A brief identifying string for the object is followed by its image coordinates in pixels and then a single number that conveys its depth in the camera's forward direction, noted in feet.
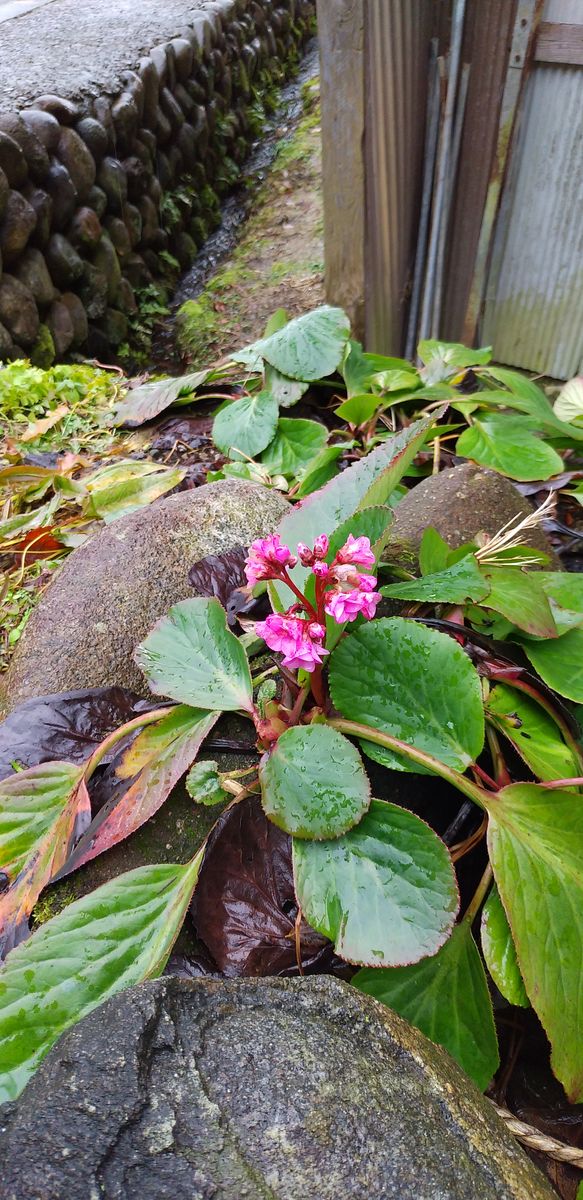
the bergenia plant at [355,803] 2.54
